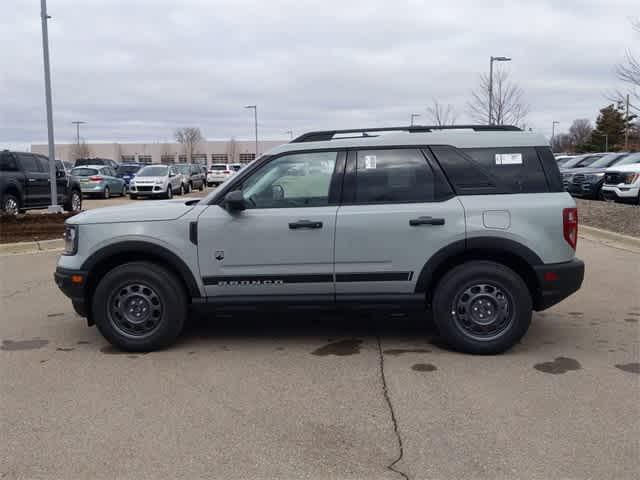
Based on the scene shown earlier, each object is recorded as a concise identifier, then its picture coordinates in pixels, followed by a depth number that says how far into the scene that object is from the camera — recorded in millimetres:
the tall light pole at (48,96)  15859
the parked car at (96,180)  26141
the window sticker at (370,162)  5297
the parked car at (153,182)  26266
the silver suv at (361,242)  5117
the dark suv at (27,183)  15008
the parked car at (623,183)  17234
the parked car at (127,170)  33600
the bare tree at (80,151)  94919
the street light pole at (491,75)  27244
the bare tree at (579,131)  91562
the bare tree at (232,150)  103838
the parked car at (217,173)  41219
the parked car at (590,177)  20031
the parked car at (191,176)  31173
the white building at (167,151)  103562
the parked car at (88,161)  41012
